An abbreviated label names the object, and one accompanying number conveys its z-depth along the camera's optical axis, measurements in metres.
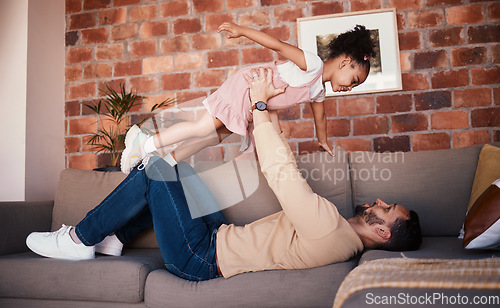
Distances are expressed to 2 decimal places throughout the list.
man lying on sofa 1.24
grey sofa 1.30
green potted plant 2.61
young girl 1.77
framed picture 2.59
